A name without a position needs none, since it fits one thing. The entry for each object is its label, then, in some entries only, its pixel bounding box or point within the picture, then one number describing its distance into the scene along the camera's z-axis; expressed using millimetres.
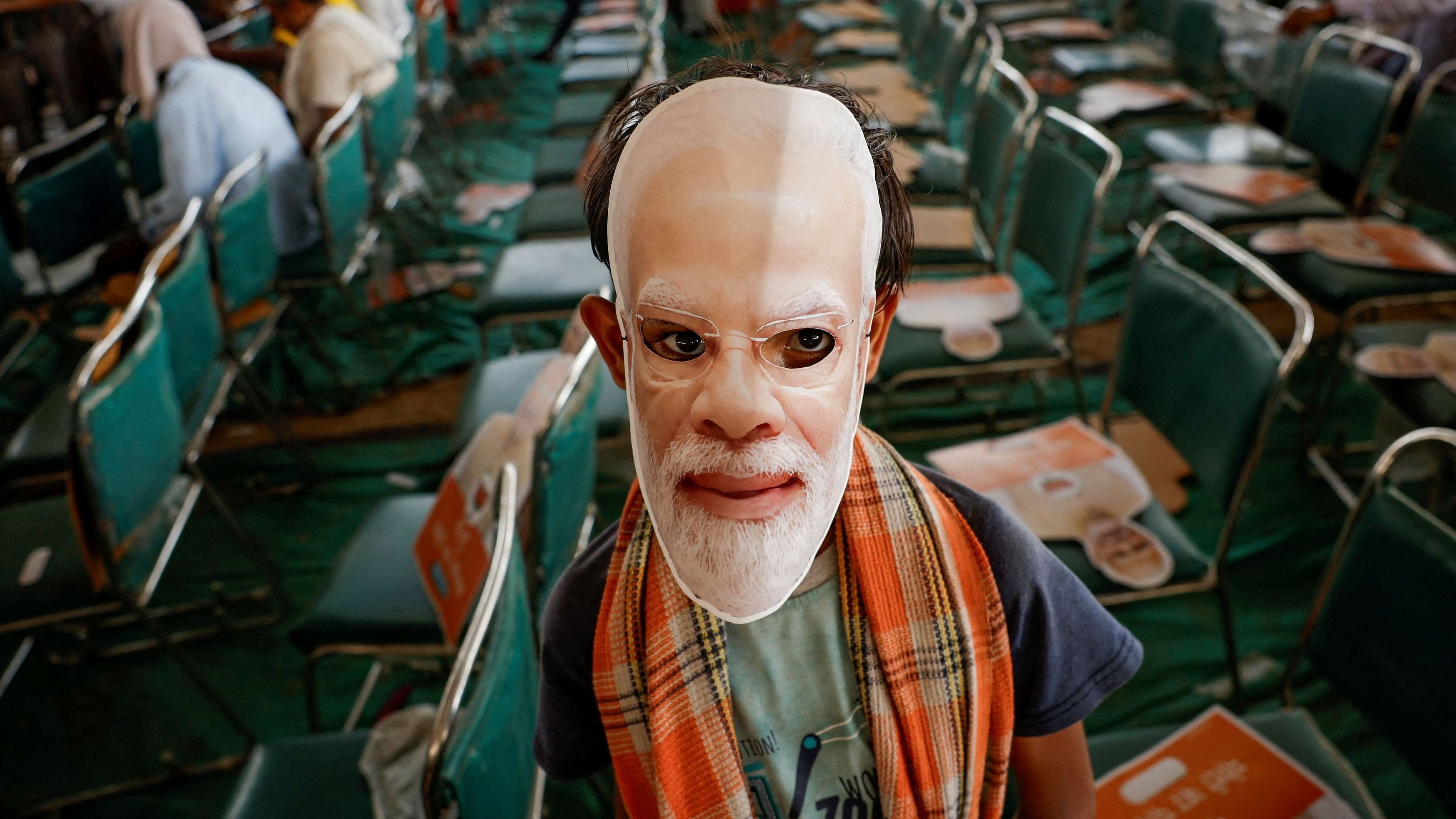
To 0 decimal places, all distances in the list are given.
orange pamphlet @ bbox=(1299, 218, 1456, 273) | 2191
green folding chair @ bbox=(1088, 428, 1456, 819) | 1030
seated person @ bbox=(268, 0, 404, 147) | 3014
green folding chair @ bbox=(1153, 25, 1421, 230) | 2439
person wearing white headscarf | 2580
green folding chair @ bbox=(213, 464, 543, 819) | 825
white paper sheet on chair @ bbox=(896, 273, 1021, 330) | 2100
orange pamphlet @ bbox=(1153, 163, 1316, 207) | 2568
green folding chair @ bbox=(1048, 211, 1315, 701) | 1377
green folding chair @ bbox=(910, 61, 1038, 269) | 2324
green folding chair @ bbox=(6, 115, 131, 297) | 2395
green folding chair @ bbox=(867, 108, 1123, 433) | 1970
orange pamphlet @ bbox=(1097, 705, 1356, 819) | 1051
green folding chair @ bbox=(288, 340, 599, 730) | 1277
